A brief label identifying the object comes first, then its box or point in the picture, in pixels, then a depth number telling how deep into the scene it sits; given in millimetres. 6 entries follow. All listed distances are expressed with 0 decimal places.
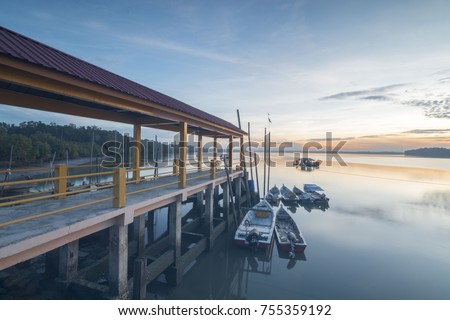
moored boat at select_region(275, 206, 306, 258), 12305
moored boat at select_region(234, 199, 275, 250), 12078
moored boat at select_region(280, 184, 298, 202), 24953
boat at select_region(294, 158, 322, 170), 72562
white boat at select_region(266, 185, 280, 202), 25778
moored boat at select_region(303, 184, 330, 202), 25016
